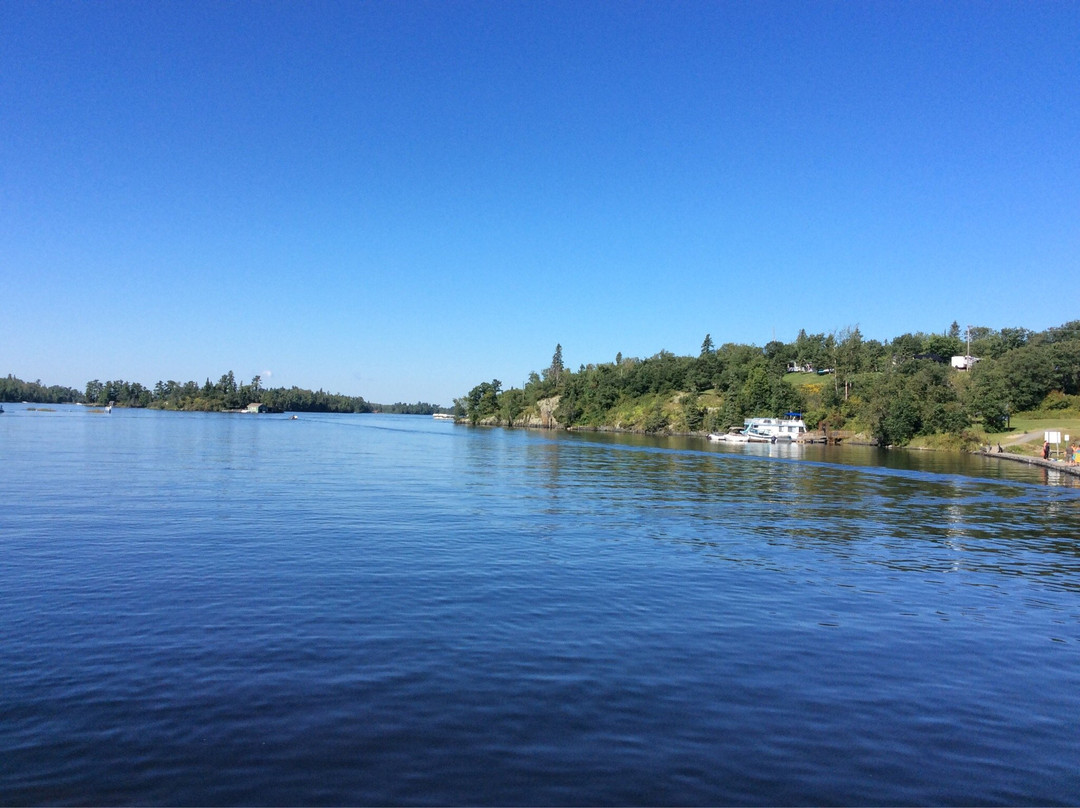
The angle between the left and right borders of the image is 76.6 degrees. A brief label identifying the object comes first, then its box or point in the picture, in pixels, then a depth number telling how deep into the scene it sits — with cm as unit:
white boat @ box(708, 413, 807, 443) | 13388
